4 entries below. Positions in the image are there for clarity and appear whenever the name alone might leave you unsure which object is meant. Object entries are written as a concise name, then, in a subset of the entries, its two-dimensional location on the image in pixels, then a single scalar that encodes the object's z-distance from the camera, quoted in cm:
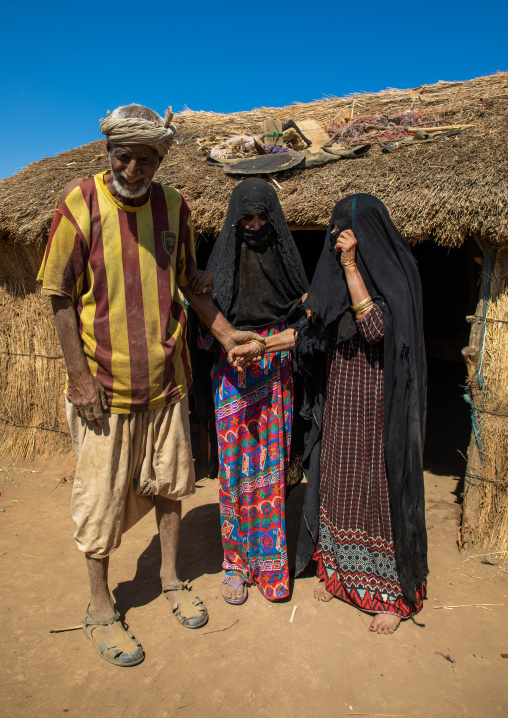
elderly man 203
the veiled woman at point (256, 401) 254
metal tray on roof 417
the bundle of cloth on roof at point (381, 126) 444
